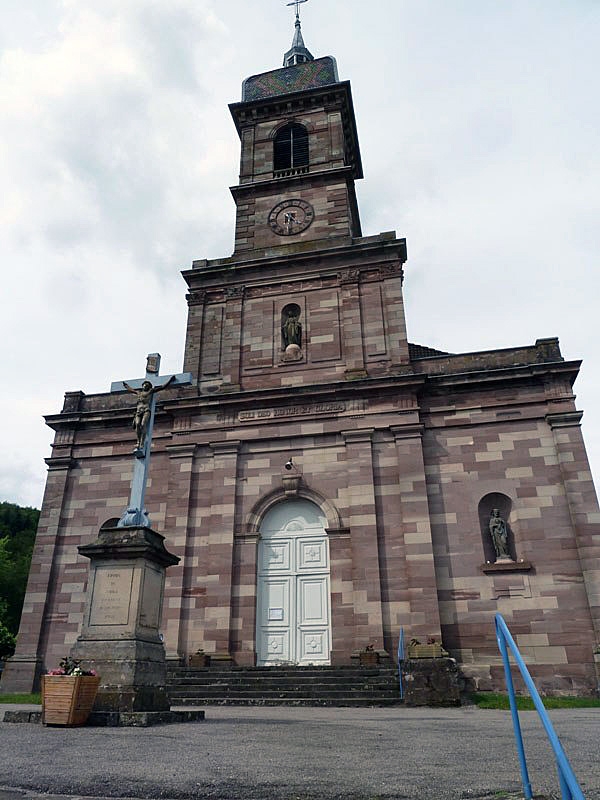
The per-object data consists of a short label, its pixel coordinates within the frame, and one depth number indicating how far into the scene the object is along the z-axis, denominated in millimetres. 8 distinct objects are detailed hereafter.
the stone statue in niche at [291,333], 20328
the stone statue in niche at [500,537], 16422
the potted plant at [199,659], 15969
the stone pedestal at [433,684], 12031
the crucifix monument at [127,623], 8469
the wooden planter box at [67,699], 7672
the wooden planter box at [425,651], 13617
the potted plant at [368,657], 15016
